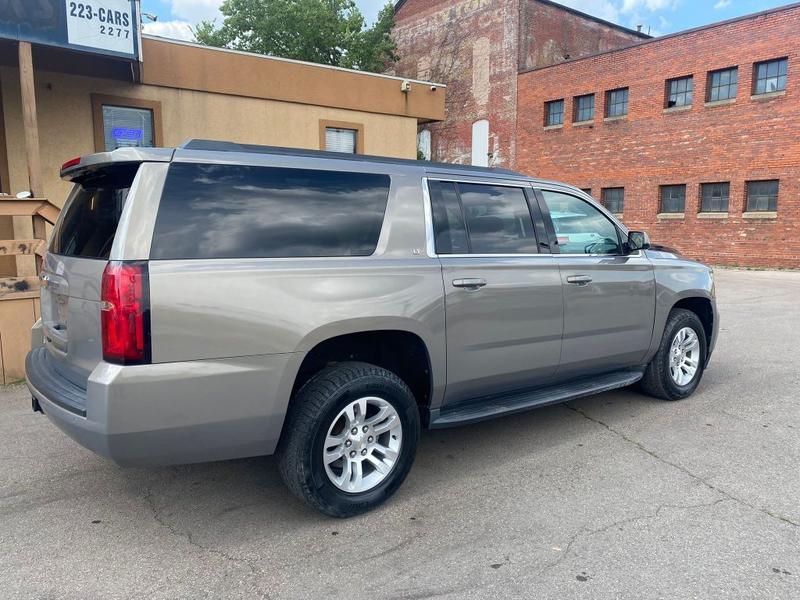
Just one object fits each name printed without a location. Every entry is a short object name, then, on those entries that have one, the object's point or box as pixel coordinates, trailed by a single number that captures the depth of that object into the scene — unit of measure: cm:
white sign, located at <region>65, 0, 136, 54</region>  753
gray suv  284
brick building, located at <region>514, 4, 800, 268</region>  1947
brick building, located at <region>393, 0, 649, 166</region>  2736
